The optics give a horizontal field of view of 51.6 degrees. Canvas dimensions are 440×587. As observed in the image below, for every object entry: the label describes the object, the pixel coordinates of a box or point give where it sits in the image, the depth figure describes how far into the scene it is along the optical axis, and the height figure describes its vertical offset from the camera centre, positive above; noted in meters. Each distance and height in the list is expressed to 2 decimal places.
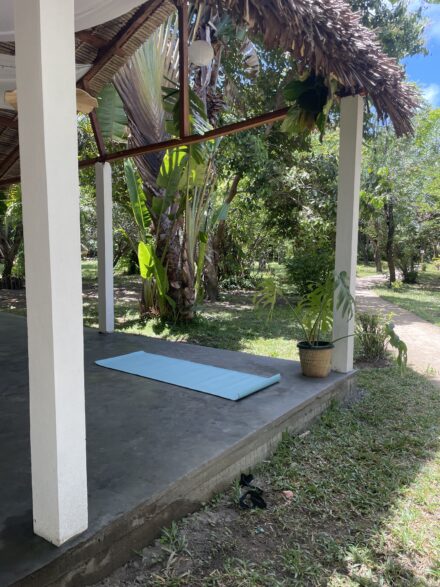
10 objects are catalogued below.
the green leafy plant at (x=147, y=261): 7.25 -0.12
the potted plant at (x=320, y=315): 4.05 -0.56
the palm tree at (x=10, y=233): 11.97 +0.55
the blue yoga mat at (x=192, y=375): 3.76 -1.10
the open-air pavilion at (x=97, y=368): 1.70 -0.67
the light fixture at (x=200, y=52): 4.59 +2.05
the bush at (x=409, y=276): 16.92 -0.75
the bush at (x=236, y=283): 13.70 -0.87
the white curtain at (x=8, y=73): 4.30 +1.78
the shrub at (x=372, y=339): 5.78 -1.07
